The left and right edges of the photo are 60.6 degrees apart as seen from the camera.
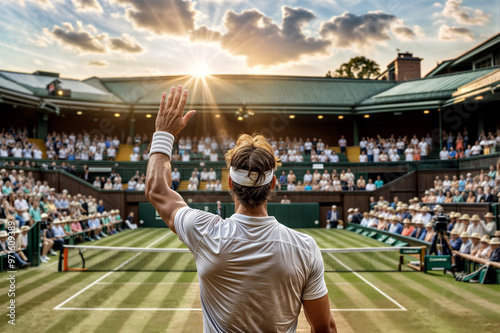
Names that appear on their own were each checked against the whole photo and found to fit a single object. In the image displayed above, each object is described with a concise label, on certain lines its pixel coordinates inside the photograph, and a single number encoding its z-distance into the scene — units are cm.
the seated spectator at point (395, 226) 2011
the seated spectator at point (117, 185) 3037
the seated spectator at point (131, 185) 2999
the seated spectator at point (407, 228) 1888
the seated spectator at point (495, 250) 1197
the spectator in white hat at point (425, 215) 1823
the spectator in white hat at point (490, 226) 1472
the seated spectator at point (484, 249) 1247
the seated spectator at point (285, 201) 2884
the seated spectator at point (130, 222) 2864
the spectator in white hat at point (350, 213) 2800
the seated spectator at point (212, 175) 3137
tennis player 212
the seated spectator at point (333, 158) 3281
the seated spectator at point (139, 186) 2969
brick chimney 4688
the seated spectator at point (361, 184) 2964
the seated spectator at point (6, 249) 1333
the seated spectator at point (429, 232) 1639
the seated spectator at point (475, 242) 1323
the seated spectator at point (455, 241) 1466
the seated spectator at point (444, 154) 3036
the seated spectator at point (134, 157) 3334
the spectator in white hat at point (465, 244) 1369
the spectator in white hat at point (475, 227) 1439
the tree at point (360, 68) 6512
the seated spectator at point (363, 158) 3250
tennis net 1415
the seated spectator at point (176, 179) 3069
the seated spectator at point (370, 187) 2933
